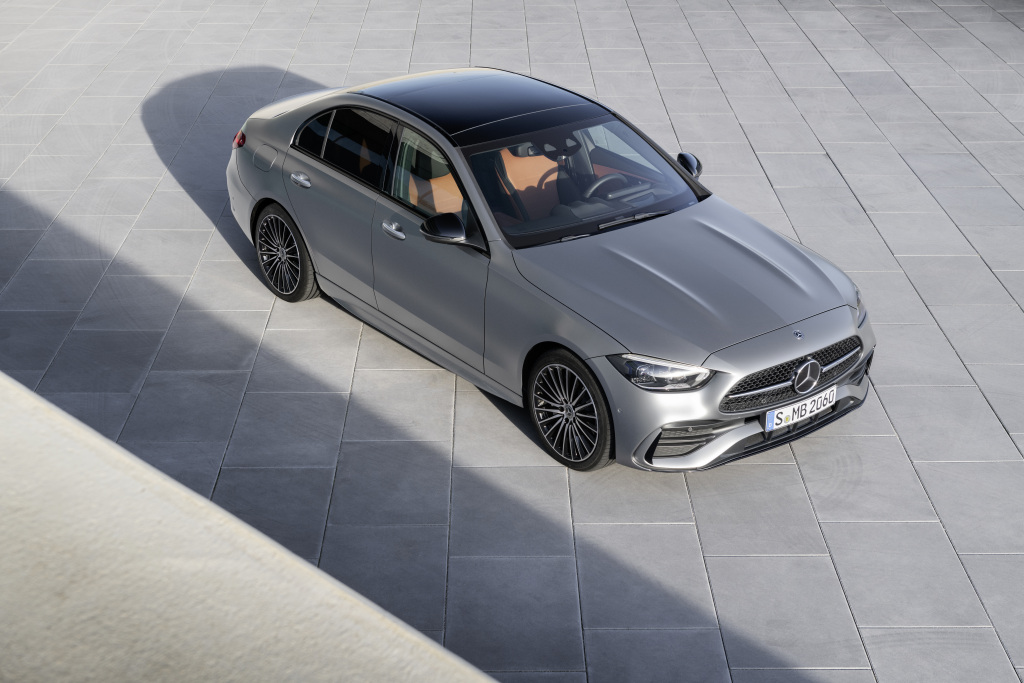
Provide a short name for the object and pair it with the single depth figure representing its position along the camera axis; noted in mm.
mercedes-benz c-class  5105
